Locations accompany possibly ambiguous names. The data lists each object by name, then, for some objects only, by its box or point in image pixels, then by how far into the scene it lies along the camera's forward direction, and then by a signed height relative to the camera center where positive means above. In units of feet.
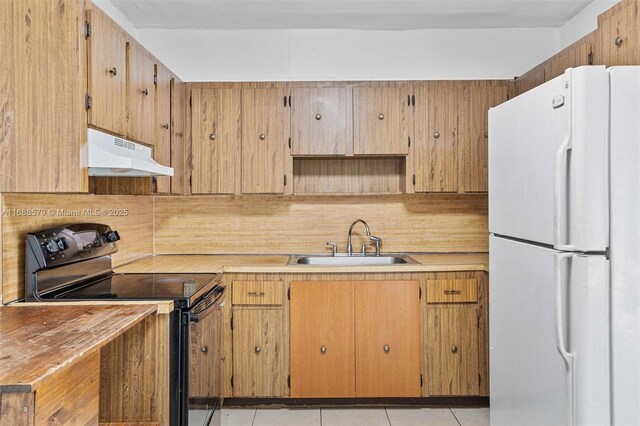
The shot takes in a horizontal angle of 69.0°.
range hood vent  6.17 +0.75
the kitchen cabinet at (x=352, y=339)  9.61 -2.60
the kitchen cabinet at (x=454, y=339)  9.70 -2.62
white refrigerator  4.98 -0.34
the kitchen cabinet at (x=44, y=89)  5.98 +1.59
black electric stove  6.55 -1.18
